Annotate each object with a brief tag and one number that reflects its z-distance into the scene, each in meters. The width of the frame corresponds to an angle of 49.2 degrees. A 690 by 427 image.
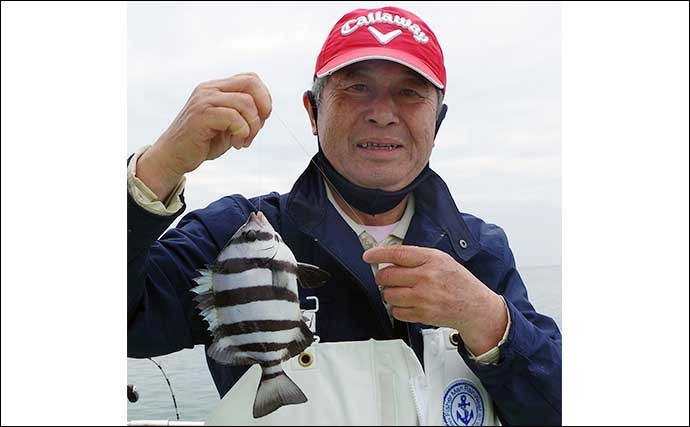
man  1.42
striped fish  1.40
